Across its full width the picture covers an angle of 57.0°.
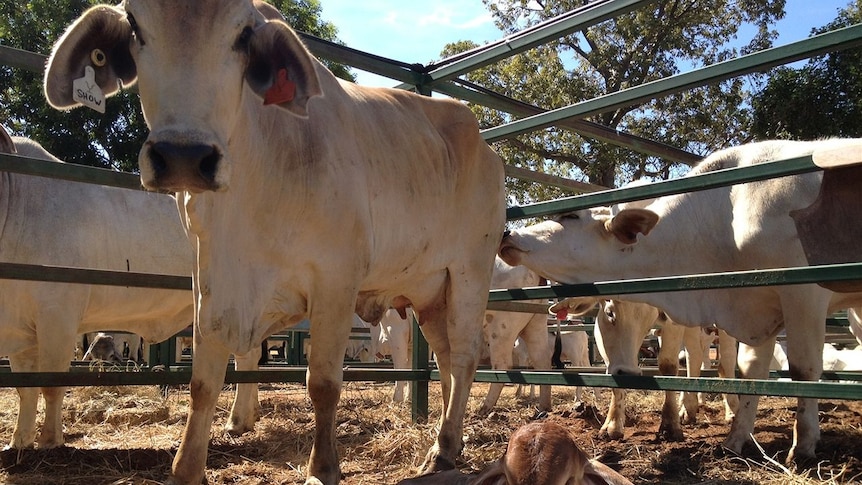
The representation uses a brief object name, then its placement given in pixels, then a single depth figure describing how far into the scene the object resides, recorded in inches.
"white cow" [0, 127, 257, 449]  197.6
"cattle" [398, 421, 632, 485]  90.0
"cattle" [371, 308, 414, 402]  406.0
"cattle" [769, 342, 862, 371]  390.9
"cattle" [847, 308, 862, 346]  261.4
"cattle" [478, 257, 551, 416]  372.2
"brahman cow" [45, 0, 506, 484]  110.1
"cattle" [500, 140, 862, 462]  179.0
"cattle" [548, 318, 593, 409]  502.1
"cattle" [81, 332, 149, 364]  492.4
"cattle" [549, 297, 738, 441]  224.3
